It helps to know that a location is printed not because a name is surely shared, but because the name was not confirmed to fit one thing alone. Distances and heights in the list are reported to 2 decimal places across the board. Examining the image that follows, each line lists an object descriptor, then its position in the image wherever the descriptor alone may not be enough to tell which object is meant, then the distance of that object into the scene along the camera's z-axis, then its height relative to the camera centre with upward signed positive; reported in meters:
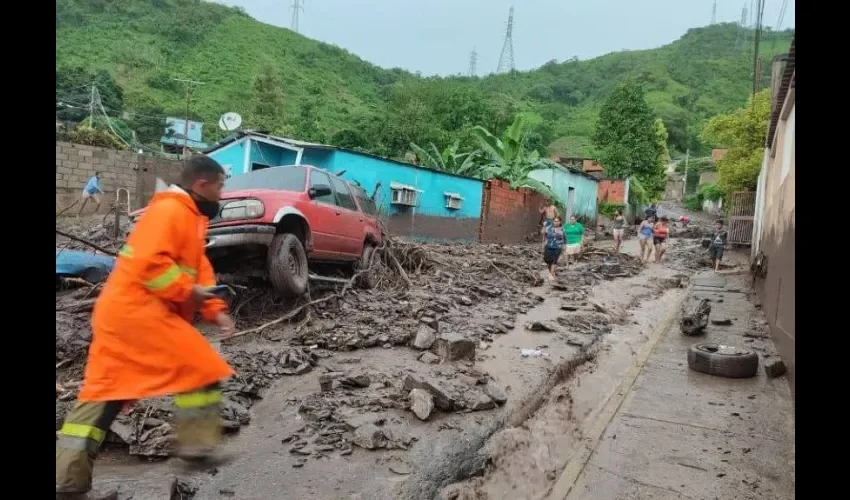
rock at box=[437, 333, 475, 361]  5.96 -1.47
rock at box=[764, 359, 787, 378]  5.84 -1.44
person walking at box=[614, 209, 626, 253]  18.84 -0.04
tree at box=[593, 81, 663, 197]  35.50 +6.69
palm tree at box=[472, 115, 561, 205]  23.19 +3.02
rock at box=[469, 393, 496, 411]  4.73 -1.65
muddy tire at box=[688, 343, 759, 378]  6.04 -1.47
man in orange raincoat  2.40 -0.66
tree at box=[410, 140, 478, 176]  22.97 +2.68
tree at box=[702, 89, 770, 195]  18.48 +3.67
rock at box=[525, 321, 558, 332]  7.85 -1.53
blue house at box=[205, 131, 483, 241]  15.70 +1.23
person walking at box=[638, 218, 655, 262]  17.45 -0.14
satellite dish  15.62 +2.57
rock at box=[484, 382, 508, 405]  4.95 -1.64
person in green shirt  14.57 -0.24
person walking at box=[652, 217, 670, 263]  17.47 +0.00
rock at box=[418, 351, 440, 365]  5.84 -1.56
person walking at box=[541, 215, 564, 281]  12.33 -0.42
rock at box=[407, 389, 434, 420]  4.41 -1.59
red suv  5.86 -0.20
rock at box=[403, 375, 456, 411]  4.59 -1.54
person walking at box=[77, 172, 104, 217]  13.84 +0.24
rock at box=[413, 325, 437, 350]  6.15 -1.43
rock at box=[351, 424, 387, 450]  3.94 -1.70
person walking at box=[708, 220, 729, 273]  16.36 -0.31
